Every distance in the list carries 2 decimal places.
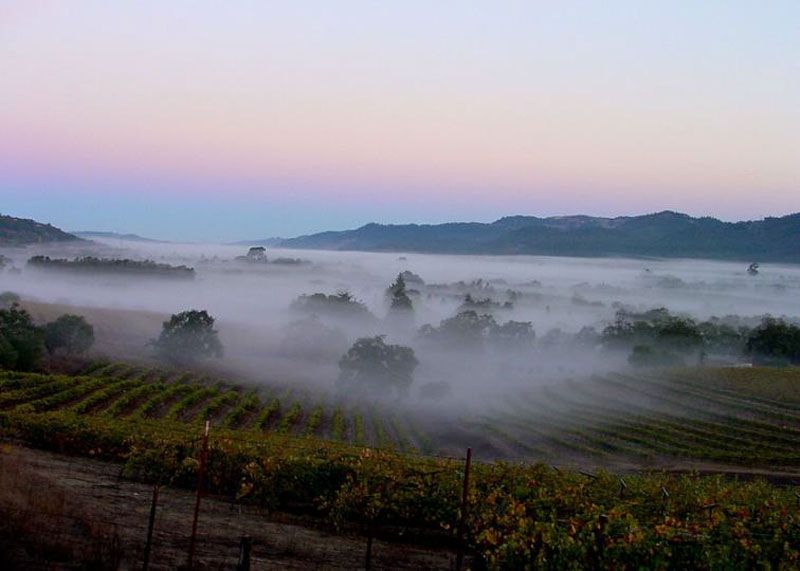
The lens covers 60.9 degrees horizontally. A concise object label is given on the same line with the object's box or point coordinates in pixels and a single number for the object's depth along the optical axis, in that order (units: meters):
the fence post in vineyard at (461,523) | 10.68
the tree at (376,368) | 61.94
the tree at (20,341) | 49.88
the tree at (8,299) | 86.77
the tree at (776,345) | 68.75
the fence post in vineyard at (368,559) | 11.23
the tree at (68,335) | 61.34
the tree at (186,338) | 69.75
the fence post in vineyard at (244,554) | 9.76
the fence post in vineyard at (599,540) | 10.36
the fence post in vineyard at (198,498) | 11.07
